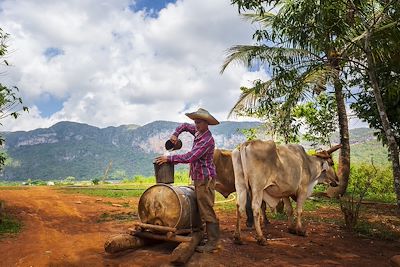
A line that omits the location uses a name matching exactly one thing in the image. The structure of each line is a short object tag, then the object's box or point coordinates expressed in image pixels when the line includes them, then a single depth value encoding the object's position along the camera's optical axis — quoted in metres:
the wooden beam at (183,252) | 4.94
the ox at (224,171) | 8.52
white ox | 7.03
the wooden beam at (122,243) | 5.45
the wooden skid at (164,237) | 5.48
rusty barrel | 5.69
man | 5.82
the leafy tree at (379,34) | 7.09
